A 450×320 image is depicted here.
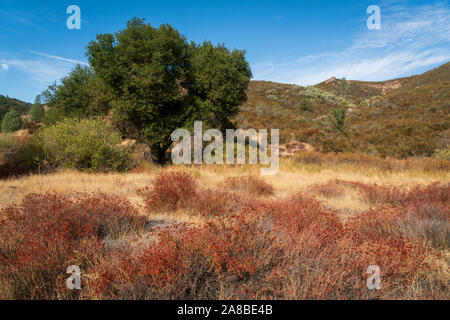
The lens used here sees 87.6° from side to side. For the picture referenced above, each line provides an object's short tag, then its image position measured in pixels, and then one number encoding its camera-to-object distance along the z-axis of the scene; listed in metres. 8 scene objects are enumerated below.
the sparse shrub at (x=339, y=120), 24.84
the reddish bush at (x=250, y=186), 7.58
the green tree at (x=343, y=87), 58.19
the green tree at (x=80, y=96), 14.44
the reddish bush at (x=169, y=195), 5.64
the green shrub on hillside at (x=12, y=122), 31.38
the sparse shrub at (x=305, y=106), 38.79
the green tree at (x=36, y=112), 36.16
